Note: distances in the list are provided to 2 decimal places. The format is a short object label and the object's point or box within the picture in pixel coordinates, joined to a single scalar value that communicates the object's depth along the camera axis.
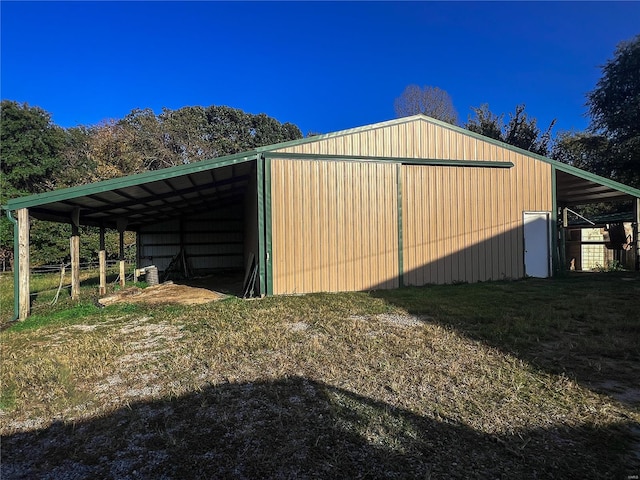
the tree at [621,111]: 17.00
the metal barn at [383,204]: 7.98
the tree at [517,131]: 21.58
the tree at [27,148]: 20.64
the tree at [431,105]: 25.28
